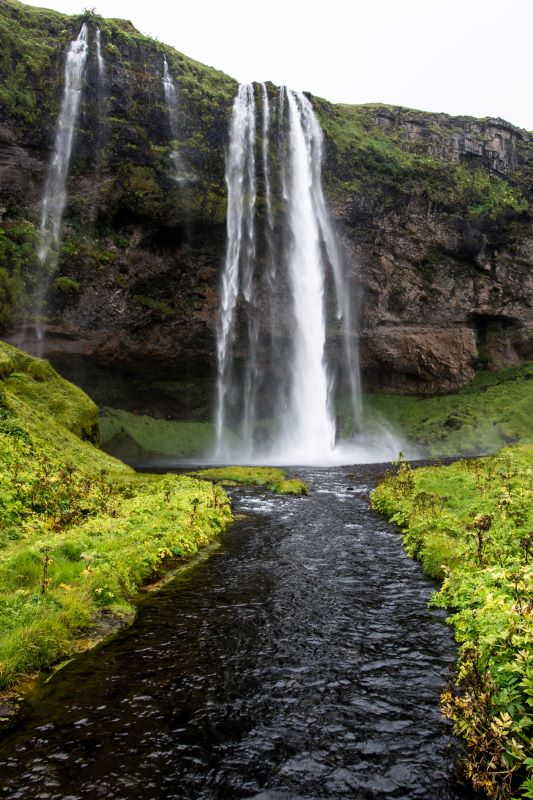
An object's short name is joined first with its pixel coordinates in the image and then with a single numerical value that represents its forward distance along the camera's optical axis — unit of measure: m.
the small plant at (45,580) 8.08
